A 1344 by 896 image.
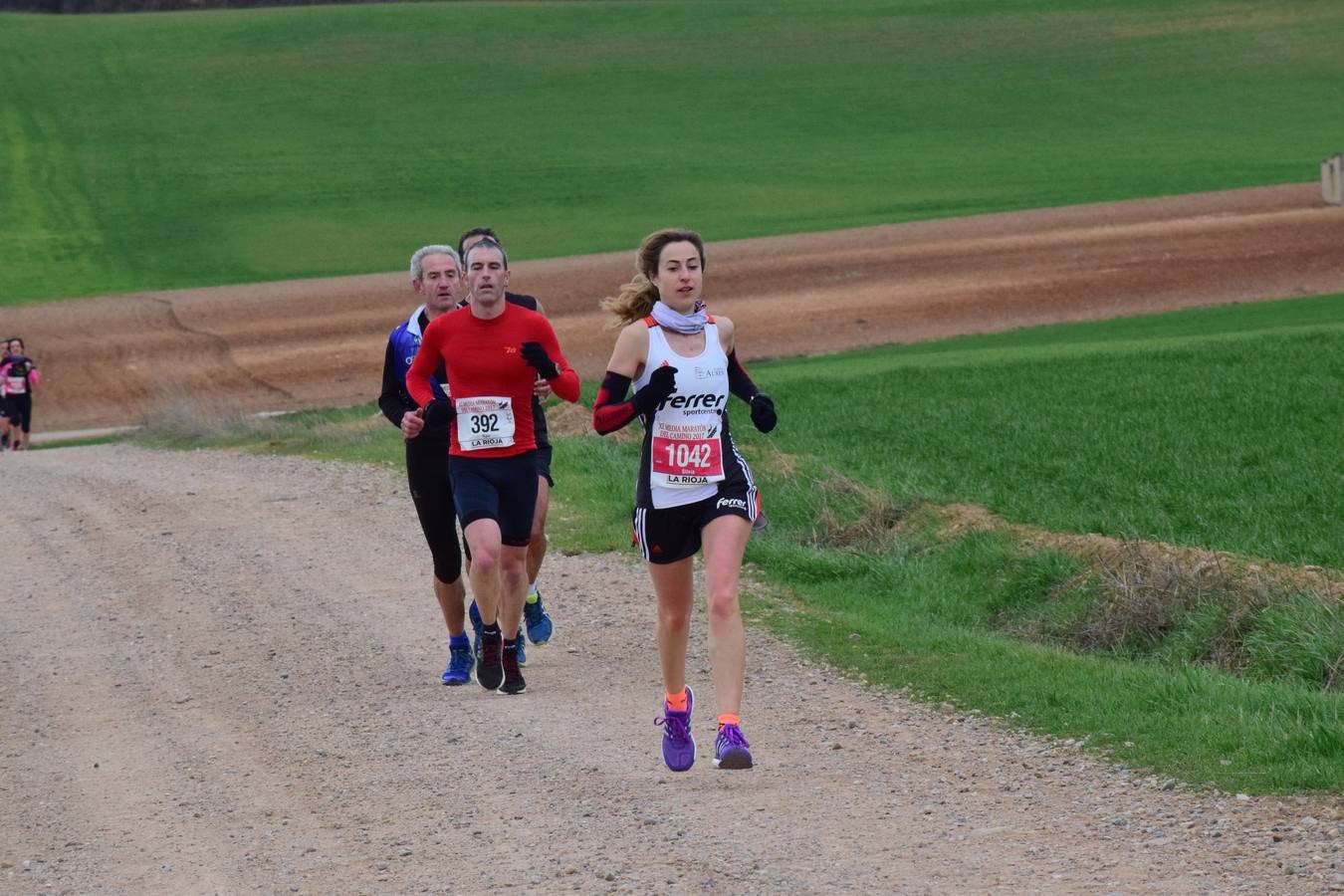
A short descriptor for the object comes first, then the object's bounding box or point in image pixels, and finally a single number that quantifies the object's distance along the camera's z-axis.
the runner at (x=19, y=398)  52.12
